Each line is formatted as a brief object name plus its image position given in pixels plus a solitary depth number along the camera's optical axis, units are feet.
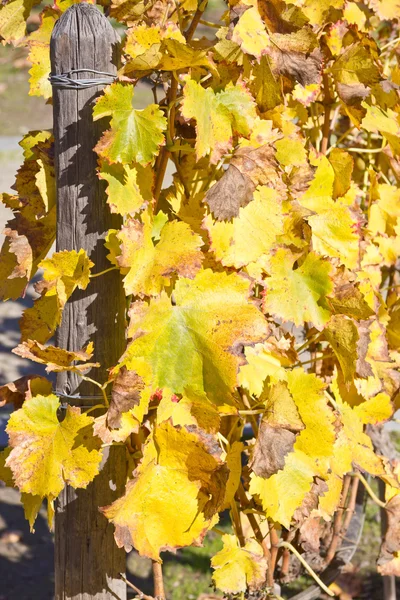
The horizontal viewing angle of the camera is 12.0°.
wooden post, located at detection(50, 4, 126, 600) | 7.60
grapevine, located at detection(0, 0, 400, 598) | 7.28
